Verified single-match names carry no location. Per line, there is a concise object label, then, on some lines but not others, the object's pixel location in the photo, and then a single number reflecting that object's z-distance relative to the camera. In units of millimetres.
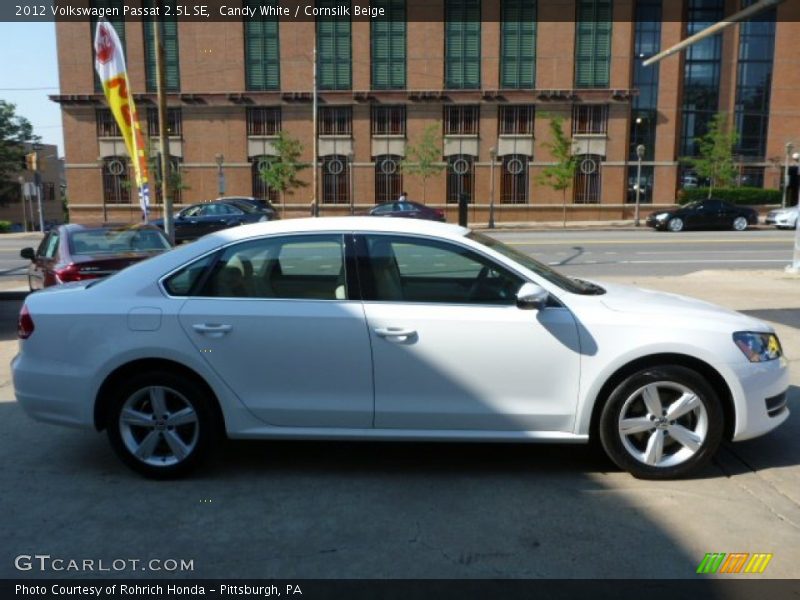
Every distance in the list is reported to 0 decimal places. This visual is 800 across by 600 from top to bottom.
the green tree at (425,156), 38469
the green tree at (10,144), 63906
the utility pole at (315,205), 31697
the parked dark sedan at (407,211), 29438
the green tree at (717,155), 40531
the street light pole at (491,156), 36938
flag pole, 14266
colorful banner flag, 15516
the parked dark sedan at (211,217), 23719
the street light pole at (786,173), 39406
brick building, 39875
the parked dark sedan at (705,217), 30562
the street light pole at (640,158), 35719
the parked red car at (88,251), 9031
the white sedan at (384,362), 4246
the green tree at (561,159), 36844
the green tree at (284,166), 38750
